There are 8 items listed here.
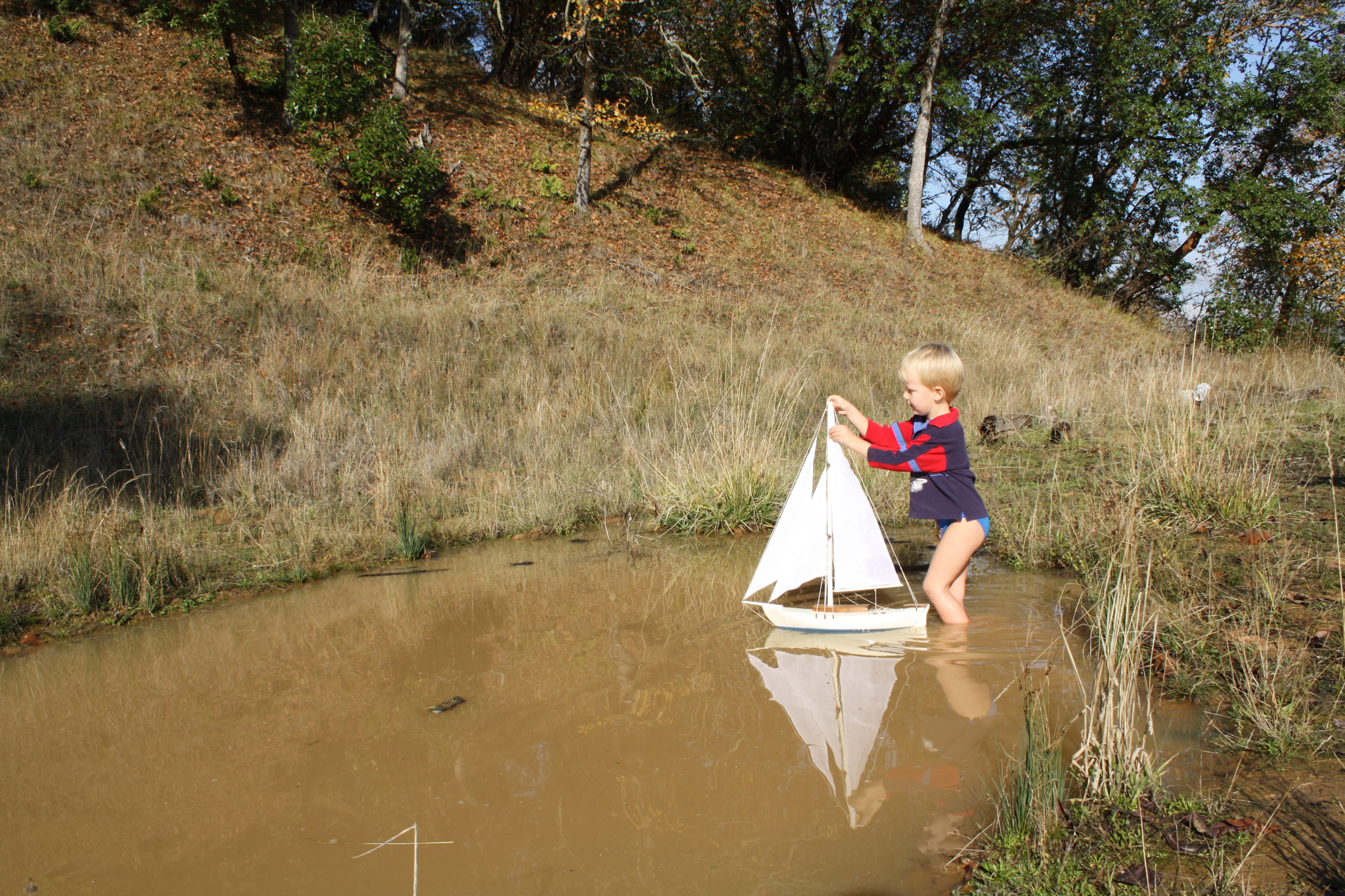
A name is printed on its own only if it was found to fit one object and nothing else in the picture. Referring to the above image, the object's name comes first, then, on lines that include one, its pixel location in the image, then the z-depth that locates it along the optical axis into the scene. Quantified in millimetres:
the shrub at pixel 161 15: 16062
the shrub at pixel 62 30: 15945
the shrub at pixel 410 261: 14688
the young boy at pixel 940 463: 3980
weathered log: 8977
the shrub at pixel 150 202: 13164
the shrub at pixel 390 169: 14922
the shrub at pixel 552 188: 18828
